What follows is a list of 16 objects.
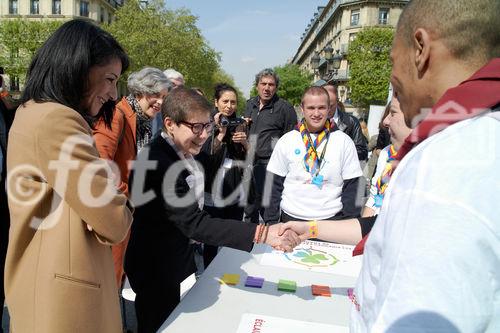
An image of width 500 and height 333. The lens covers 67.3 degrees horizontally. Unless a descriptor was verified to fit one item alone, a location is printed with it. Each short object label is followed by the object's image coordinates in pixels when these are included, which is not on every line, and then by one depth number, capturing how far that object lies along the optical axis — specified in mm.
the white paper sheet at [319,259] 2084
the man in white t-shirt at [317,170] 3086
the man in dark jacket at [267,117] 4762
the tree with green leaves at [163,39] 25594
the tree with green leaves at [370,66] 34406
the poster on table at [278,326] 1449
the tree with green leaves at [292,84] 54994
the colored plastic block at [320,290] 1767
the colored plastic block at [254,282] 1825
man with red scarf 599
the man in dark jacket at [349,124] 4961
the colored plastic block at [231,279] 1844
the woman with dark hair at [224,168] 3318
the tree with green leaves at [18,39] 30531
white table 1505
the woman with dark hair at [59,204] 1302
